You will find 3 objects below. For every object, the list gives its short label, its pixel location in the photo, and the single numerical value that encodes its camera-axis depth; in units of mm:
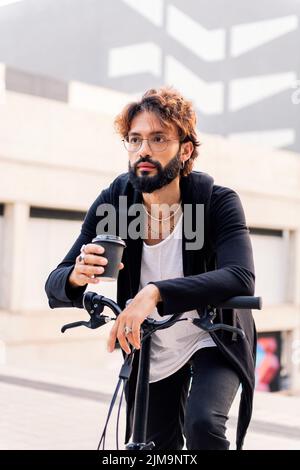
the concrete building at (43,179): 19500
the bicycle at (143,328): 1977
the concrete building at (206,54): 30984
